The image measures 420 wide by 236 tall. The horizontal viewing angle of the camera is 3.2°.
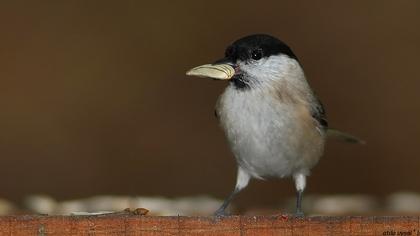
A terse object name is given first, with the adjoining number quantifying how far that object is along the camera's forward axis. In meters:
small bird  2.33
